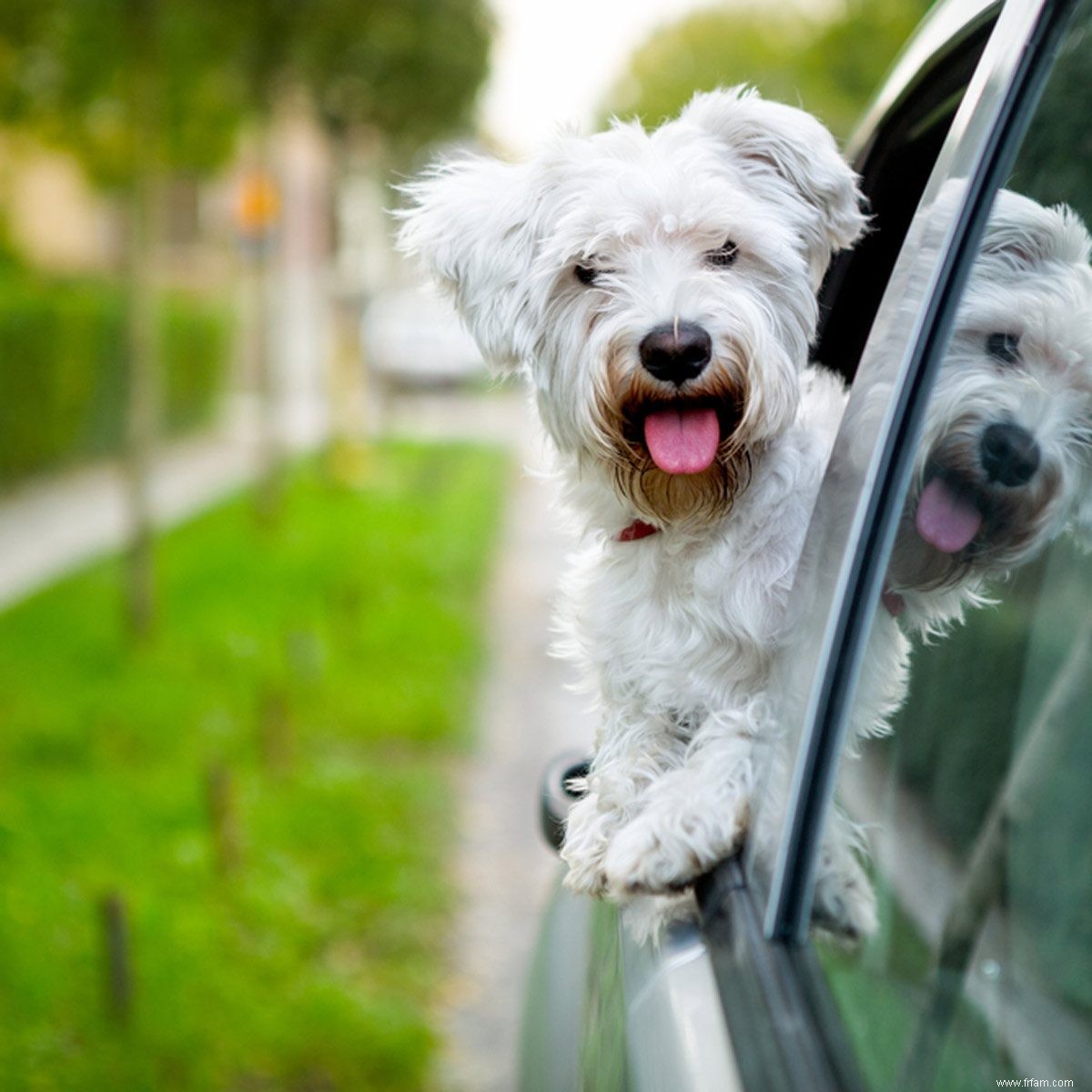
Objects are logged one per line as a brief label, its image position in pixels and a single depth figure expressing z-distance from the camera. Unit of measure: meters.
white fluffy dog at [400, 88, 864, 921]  1.68
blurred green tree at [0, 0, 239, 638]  7.33
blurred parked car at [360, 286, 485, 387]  28.36
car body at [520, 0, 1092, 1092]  1.34
